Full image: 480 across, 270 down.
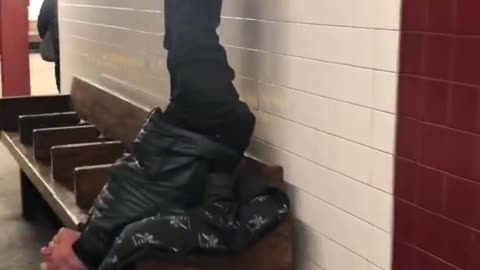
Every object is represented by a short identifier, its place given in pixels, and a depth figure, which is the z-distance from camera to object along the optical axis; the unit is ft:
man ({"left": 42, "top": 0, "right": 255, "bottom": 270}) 8.00
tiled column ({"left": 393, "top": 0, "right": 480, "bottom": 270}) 5.80
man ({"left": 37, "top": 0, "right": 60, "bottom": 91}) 22.34
